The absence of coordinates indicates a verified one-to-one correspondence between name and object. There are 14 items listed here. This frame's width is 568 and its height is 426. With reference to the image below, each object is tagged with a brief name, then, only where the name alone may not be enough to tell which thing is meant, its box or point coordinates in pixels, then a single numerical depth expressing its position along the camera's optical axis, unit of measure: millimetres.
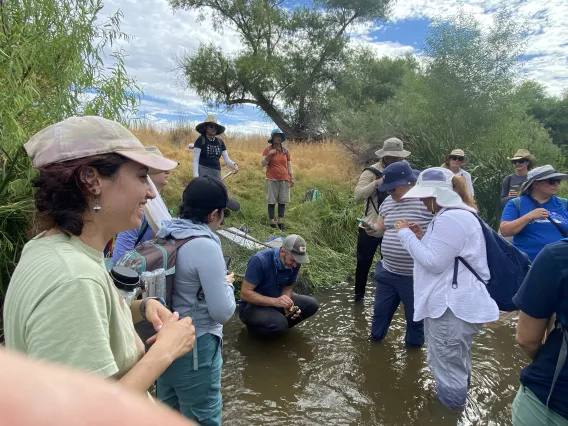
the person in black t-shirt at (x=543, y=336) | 1662
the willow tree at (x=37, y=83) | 3215
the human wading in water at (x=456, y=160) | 6207
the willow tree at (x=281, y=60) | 21859
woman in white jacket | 2873
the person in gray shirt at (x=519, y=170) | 6395
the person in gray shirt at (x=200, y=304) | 2195
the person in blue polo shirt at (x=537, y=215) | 3912
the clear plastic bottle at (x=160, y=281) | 2080
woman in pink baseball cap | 1020
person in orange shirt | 8305
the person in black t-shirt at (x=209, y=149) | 6953
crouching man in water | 4223
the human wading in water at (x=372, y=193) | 5234
